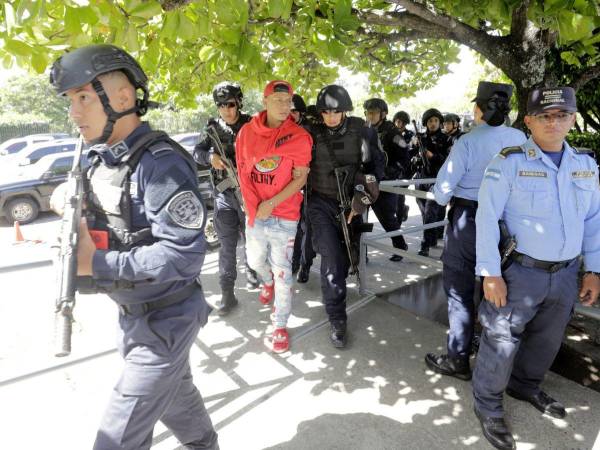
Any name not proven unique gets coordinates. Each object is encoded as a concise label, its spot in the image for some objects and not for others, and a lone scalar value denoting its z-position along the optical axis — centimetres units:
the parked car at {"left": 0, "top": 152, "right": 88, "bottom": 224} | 909
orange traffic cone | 753
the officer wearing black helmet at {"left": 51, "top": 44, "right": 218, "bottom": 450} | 158
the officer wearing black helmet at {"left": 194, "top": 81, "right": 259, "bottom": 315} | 388
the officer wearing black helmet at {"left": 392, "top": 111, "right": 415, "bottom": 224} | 667
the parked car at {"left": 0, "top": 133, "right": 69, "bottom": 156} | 1739
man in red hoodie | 312
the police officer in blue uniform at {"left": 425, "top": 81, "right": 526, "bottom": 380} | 275
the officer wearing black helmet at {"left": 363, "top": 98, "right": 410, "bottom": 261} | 539
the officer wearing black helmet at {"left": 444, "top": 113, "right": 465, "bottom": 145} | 636
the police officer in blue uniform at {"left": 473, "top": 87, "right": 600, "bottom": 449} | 216
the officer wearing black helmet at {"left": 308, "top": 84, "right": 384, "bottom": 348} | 341
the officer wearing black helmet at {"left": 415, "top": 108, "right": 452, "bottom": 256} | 636
